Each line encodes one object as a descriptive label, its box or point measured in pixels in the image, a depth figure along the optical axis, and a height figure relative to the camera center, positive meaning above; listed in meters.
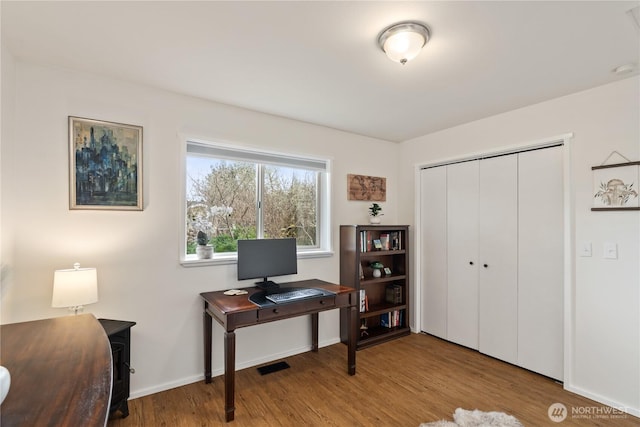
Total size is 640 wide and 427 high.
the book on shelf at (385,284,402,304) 3.85 -1.02
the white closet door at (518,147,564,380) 2.68 -0.45
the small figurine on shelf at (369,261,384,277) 3.66 -0.67
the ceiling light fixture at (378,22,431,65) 1.69 +0.97
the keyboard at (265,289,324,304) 2.45 -0.69
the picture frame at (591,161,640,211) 2.25 +0.19
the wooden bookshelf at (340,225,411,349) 3.44 -0.77
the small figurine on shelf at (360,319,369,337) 3.54 -1.37
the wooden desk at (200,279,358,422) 2.16 -0.80
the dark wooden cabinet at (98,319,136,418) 2.04 -1.00
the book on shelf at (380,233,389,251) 3.73 -0.36
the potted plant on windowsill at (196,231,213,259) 2.73 -0.31
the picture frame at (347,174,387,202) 3.69 +0.30
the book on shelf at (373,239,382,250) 3.69 -0.38
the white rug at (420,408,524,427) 2.07 -1.42
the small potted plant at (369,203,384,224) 3.74 -0.02
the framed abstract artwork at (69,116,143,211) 2.22 +0.36
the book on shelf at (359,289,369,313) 3.57 -1.05
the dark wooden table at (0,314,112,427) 0.80 -0.53
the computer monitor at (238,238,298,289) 2.72 -0.43
